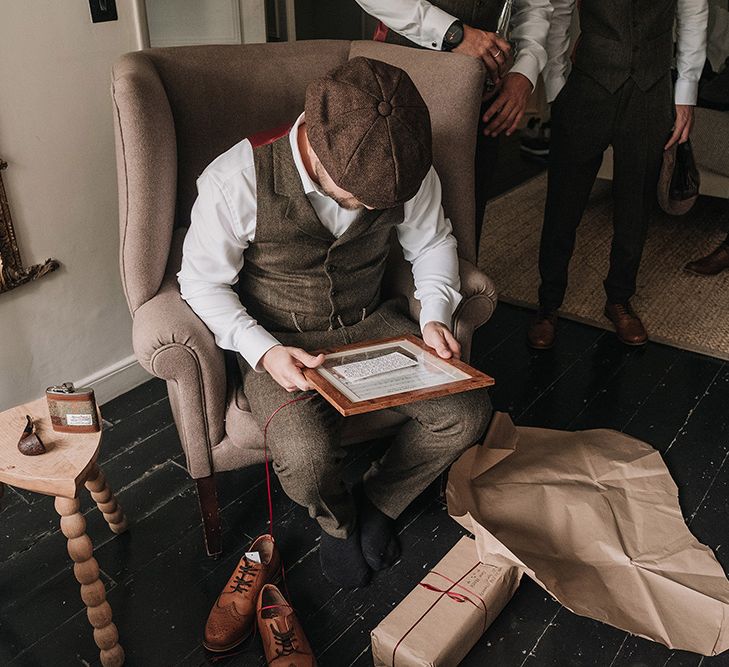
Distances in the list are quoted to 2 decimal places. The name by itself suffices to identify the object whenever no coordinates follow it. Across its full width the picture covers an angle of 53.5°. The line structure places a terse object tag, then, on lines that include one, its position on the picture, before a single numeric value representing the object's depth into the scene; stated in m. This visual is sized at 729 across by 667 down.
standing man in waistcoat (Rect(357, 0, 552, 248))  1.68
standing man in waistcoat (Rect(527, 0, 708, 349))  1.94
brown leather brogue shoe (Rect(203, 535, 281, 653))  1.32
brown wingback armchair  1.36
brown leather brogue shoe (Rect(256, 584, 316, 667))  1.26
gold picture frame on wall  1.65
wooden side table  1.18
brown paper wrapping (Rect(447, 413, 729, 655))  1.39
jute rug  2.48
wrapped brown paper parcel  1.25
